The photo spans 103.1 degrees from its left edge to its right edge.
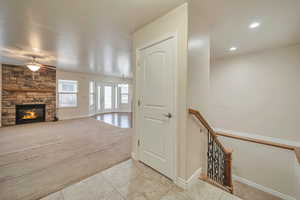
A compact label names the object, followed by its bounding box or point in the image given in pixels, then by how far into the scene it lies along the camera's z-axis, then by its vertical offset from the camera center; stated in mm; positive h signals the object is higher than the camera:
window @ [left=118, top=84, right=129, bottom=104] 8966 +467
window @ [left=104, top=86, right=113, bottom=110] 8250 +142
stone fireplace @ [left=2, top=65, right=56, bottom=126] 4809 +165
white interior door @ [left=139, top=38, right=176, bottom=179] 1701 -128
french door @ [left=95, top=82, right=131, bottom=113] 7899 +137
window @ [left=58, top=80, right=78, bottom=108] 6111 +318
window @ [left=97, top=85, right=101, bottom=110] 7803 +167
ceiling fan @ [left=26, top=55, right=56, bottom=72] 3700 +1056
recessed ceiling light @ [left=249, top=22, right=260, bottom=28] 2096 +1349
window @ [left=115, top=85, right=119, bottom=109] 8721 +42
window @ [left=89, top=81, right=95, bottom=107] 7406 +375
